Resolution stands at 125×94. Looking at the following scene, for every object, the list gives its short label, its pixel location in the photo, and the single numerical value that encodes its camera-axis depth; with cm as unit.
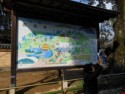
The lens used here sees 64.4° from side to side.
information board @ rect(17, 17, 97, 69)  337
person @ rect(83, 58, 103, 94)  266
